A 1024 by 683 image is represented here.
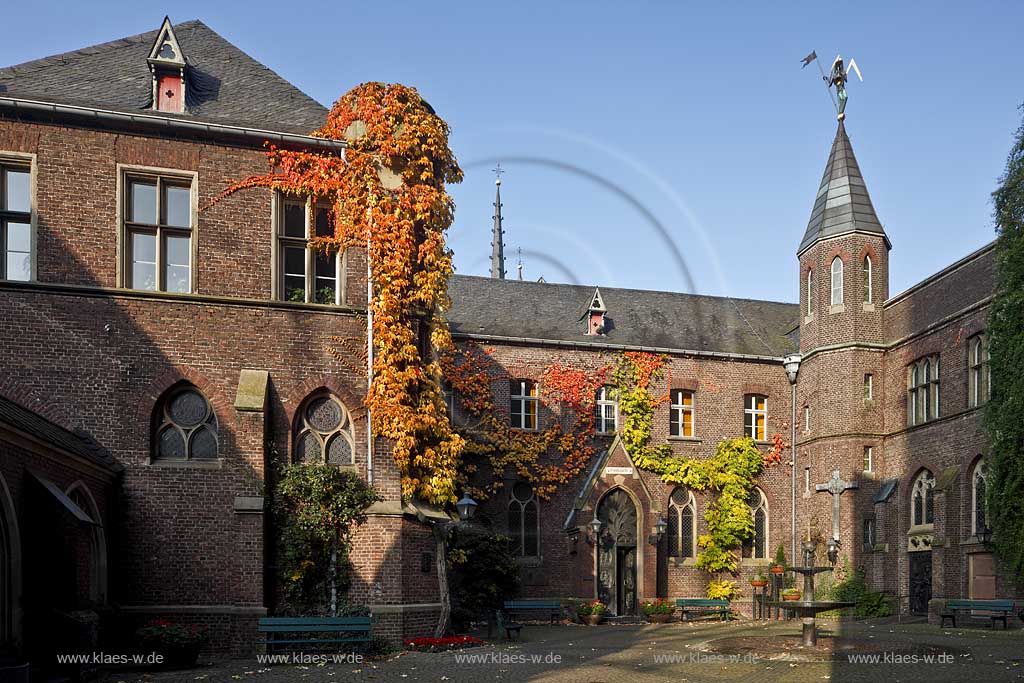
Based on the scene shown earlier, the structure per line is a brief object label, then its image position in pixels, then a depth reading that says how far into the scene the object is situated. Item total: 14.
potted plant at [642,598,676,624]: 30.56
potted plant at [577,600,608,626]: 29.80
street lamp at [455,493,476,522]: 22.38
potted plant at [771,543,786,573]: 33.06
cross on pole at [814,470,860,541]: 30.83
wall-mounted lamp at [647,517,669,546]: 31.83
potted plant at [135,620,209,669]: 16.64
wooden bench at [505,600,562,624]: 27.11
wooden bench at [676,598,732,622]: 30.20
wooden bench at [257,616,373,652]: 17.61
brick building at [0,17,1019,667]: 18.70
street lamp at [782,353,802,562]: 33.62
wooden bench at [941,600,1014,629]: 23.16
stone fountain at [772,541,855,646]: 19.16
